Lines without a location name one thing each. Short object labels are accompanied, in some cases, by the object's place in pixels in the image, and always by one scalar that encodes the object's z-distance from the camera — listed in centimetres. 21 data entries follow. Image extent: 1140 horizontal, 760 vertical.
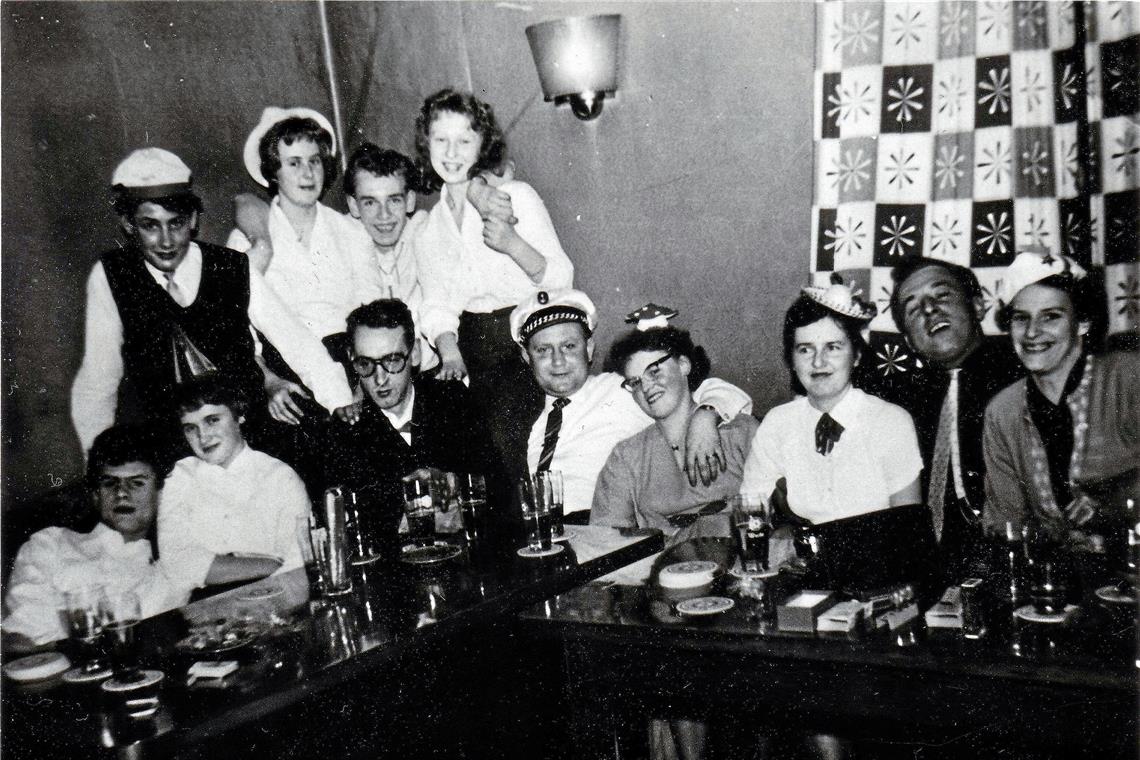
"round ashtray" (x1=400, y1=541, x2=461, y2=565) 245
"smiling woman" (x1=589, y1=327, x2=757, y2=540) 306
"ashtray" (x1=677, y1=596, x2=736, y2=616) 176
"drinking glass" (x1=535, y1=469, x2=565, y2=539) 246
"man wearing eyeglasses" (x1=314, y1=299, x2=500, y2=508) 338
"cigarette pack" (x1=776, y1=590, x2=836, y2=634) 162
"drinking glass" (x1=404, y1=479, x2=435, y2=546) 271
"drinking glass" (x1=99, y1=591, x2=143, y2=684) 173
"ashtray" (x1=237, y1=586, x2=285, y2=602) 224
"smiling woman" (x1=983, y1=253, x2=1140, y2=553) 242
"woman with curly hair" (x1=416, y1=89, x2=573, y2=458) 346
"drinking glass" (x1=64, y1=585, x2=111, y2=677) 186
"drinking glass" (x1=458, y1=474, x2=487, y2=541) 286
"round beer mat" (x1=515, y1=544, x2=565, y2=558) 240
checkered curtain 231
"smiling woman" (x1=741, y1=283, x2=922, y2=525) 273
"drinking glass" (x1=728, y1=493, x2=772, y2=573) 195
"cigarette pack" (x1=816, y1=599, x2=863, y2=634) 160
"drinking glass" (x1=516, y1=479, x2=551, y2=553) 246
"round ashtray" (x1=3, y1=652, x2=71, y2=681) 182
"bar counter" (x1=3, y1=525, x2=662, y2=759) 158
